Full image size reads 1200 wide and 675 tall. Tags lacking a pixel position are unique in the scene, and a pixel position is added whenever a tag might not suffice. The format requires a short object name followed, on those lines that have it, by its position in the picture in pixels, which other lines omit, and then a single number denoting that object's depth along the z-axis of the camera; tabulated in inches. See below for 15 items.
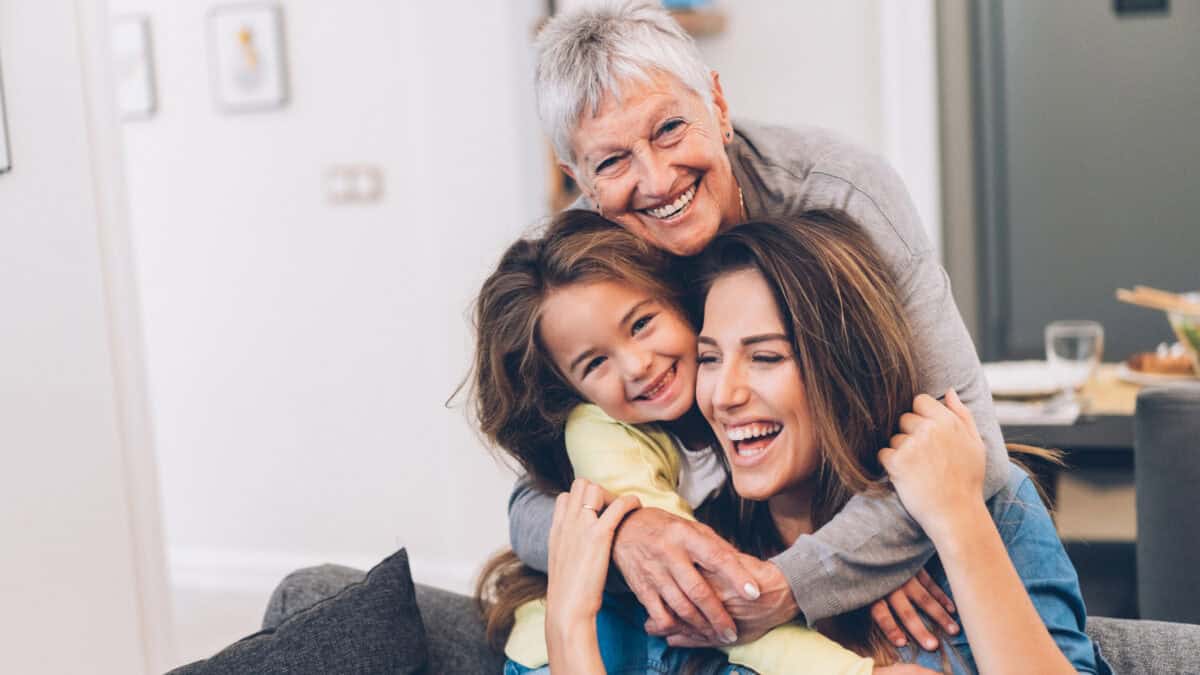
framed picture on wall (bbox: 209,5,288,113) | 149.8
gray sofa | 57.8
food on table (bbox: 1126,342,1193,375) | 106.4
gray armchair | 73.8
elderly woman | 54.8
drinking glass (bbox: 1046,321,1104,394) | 101.9
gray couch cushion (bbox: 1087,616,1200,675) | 57.1
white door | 74.5
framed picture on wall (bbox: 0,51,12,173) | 73.6
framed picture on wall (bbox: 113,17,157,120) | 154.7
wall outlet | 148.4
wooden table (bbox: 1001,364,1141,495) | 94.0
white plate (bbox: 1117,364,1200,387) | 104.6
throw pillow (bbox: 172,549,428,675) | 53.1
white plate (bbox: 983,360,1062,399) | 102.4
